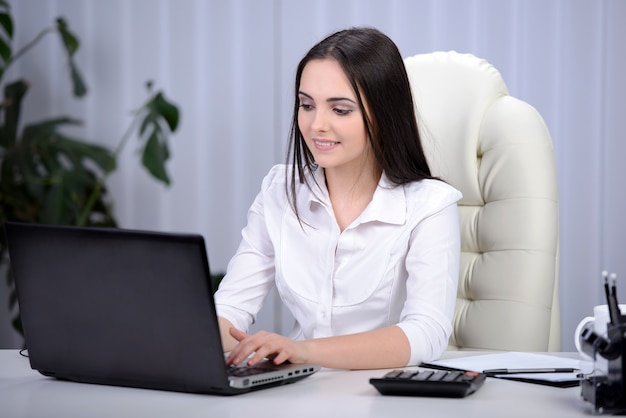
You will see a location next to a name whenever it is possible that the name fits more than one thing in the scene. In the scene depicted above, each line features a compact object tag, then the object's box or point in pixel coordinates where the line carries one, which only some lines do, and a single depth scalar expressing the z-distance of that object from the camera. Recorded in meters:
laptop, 2.05
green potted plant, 4.15
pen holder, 2.00
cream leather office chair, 2.82
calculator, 2.09
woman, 2.60
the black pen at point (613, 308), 2.05
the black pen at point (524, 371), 2.24
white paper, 2.22
